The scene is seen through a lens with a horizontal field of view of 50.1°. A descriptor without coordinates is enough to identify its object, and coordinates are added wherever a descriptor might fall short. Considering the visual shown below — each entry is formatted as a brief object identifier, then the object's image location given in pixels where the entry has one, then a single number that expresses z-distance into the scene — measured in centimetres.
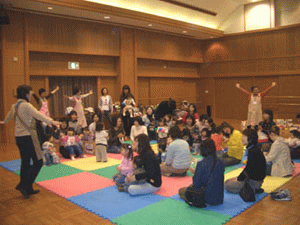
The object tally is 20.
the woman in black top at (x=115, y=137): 917
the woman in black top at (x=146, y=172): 520
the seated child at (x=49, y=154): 772
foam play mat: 449
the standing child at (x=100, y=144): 794
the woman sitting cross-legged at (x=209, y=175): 470
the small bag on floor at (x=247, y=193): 505
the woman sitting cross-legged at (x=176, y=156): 622
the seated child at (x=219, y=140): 773
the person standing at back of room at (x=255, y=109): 1178
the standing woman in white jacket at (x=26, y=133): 525
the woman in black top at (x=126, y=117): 1134
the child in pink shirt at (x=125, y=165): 571
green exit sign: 1200
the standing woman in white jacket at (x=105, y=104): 1152
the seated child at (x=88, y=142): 893
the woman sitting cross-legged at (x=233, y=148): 739
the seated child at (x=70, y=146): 838
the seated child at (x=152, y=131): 1109
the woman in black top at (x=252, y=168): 512
